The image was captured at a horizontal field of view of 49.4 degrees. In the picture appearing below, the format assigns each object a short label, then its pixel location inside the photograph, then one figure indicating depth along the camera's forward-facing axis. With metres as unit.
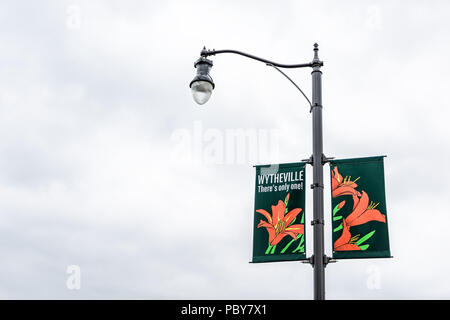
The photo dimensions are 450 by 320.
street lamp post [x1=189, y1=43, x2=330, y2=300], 6.92
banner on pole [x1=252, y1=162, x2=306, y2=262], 7.43
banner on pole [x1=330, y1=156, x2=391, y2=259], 7.10
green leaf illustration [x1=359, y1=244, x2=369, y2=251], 7.09
